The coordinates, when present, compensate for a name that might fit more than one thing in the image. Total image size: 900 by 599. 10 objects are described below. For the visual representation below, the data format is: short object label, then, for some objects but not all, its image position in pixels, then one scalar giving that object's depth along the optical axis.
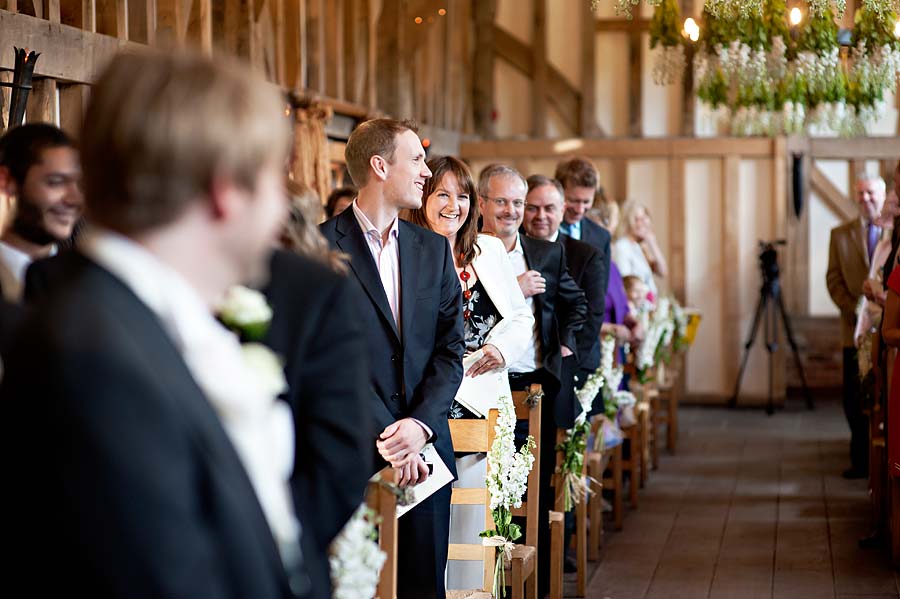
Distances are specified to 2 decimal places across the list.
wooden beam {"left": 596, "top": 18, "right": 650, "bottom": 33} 11.68
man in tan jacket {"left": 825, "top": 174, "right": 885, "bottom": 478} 8.09
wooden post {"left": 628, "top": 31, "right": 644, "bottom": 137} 11.70
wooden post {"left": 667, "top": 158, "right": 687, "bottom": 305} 11.47
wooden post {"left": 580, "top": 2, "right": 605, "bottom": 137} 11.68
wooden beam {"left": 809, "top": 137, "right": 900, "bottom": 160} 11.29
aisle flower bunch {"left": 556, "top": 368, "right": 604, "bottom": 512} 5.21
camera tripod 10.66
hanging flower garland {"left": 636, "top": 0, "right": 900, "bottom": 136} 7.09
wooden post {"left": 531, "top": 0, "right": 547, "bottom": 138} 11.74
